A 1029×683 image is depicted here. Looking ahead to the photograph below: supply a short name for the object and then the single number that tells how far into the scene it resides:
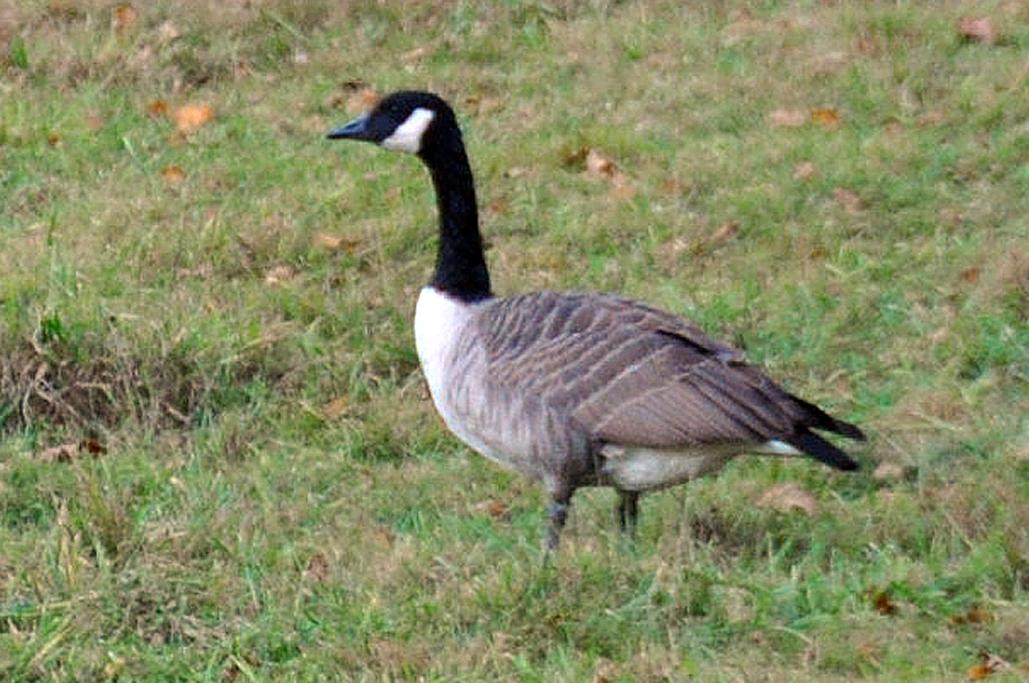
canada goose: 12.57
